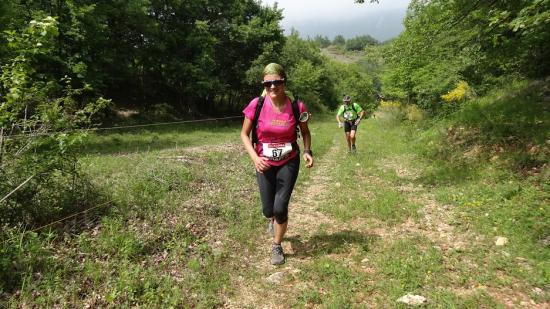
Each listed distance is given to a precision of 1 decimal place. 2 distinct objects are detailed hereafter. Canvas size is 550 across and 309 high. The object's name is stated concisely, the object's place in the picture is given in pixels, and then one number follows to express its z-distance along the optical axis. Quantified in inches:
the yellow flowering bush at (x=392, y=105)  1205.2
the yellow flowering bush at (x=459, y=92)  639.8
